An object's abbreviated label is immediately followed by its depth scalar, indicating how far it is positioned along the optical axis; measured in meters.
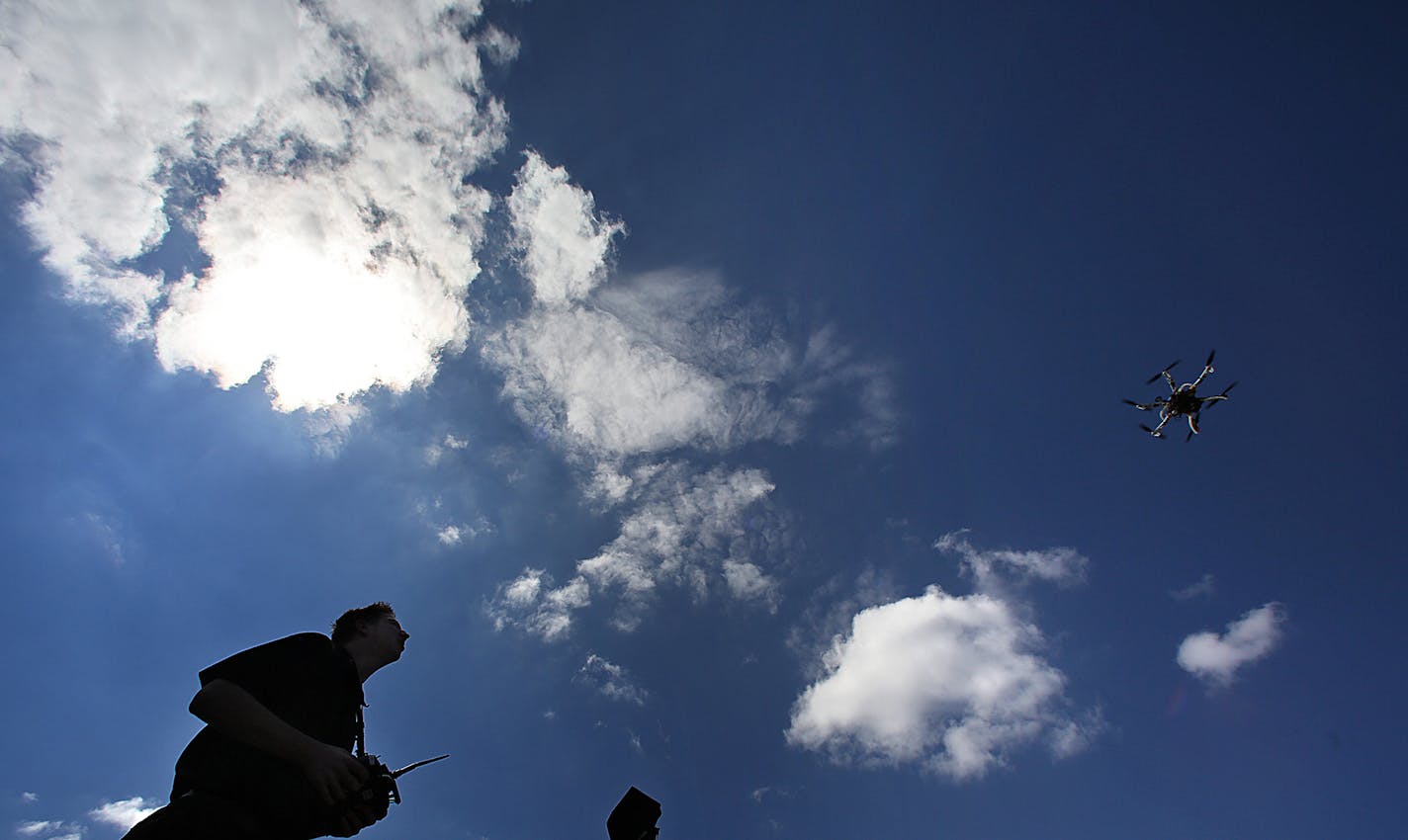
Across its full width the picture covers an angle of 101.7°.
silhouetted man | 3.00
